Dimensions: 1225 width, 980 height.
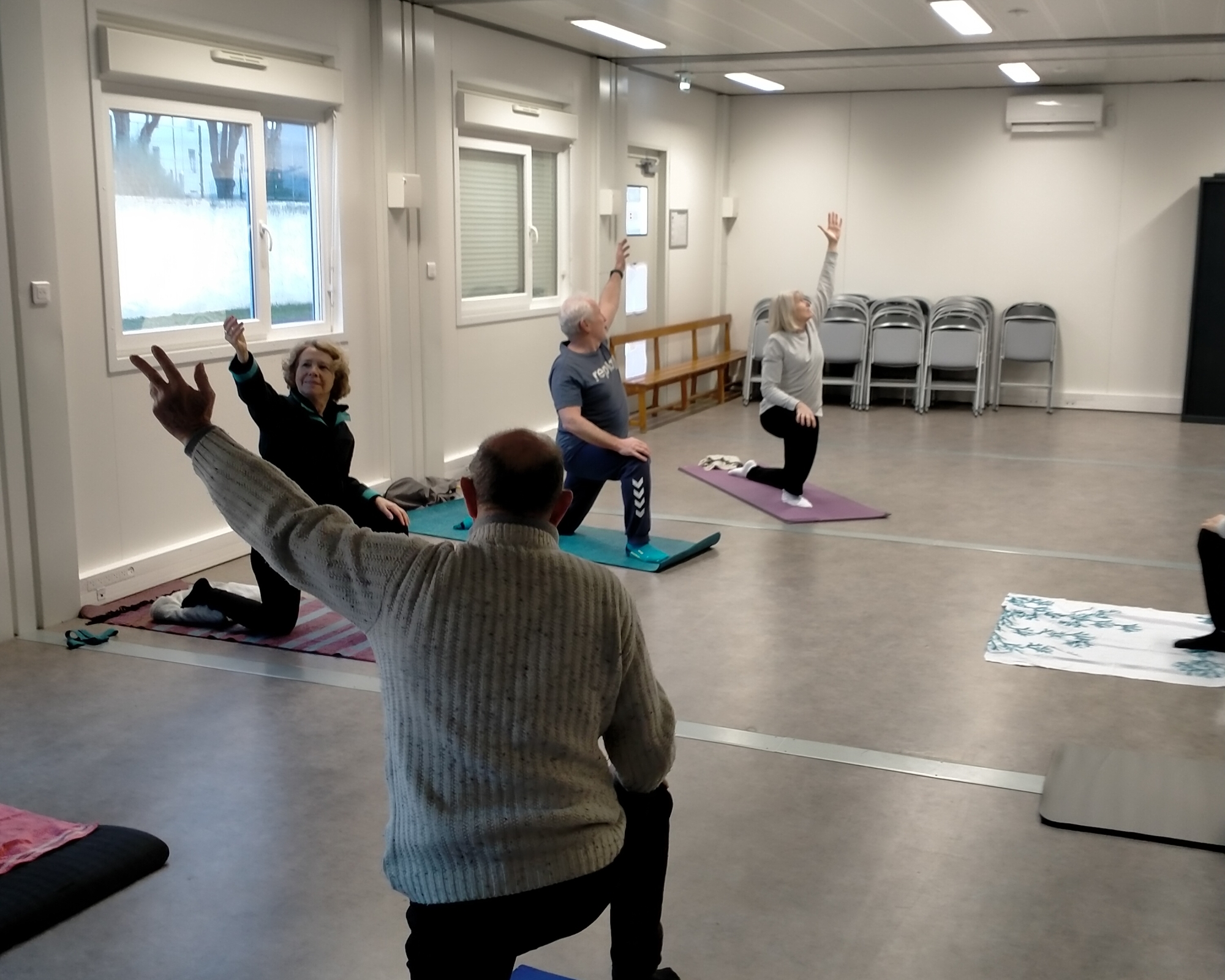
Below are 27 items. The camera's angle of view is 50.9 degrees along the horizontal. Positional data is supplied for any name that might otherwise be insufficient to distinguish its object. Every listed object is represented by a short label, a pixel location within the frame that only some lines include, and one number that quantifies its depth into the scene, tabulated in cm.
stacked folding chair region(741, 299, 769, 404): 1162
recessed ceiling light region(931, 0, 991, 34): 725
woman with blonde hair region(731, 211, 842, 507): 687
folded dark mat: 284
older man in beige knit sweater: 184
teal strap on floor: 474
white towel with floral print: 461
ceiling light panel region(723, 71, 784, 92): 1044
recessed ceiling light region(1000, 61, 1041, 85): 965
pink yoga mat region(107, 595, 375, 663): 473
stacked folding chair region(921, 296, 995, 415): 1088
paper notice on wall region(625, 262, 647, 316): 1066
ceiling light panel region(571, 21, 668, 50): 791
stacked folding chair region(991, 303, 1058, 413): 1098
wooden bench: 983
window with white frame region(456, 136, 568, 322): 826
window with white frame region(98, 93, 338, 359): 543
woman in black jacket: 439
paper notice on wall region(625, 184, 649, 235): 1052
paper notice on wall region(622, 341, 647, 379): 1074
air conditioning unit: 1066
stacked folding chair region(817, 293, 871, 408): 1123
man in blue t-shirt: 567
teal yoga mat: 596
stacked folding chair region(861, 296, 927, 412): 1109
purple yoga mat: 694
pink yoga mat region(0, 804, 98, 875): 306
